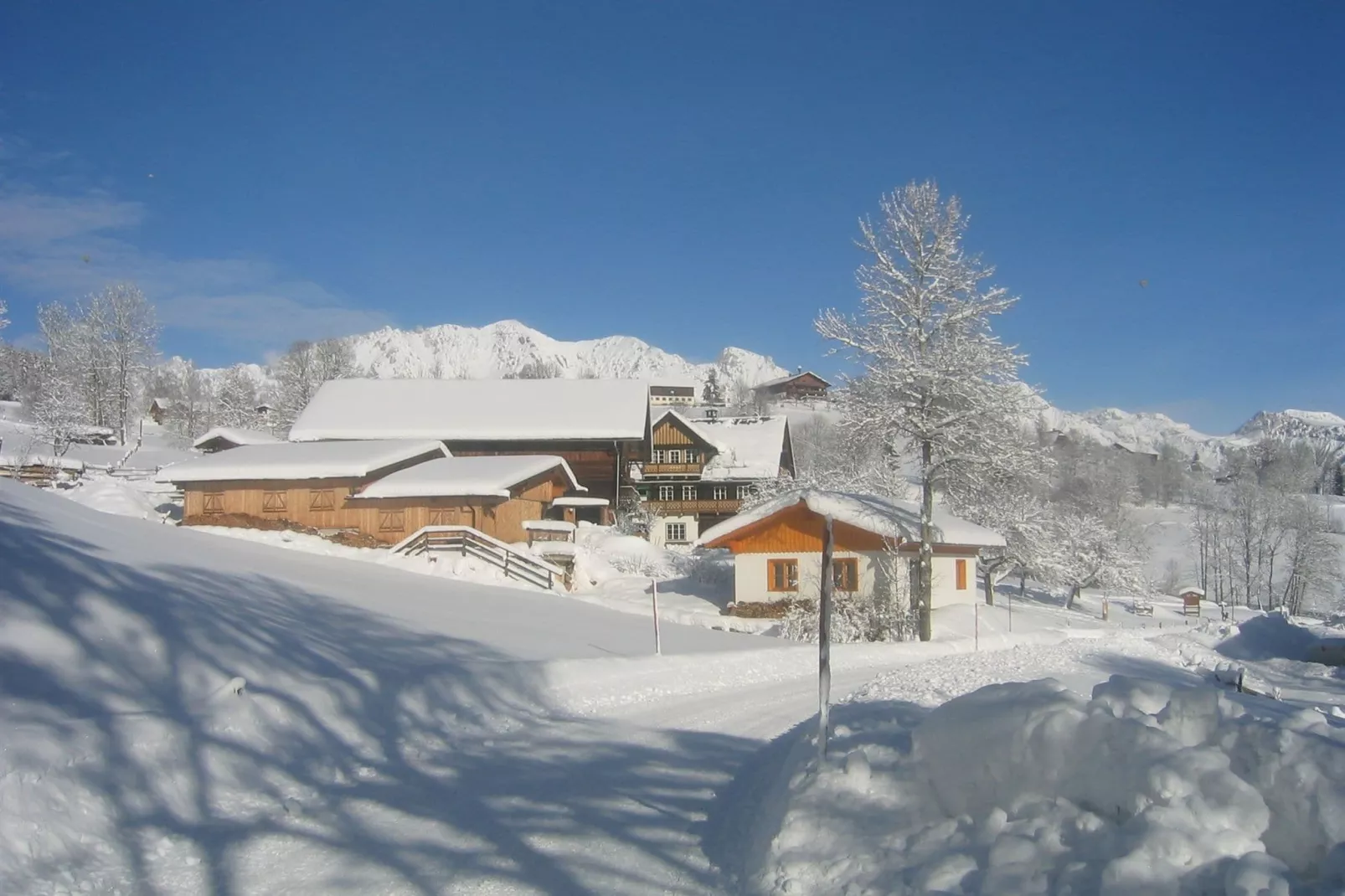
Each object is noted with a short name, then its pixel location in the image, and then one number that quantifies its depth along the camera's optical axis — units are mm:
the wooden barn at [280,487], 35062
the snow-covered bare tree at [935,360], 23625
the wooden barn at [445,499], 34281
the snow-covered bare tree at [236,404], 84875
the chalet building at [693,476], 58062
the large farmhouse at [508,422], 49219
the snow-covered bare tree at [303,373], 78375
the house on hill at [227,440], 43875
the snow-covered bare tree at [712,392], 135500
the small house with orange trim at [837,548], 30469
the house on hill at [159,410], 100738
